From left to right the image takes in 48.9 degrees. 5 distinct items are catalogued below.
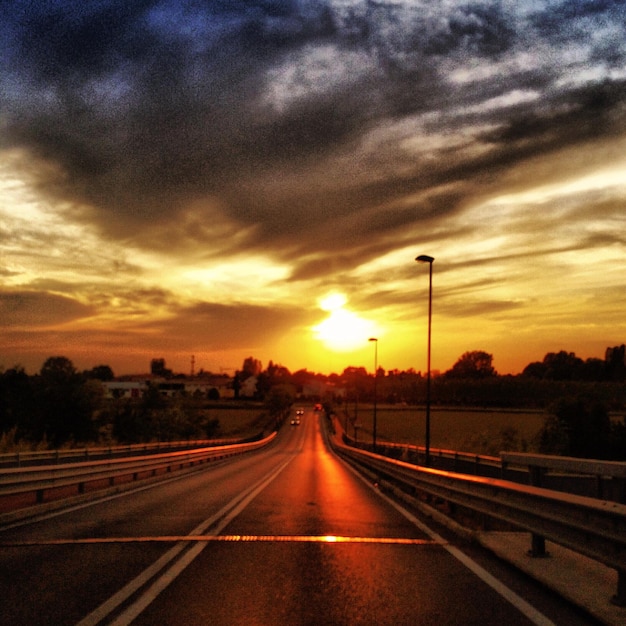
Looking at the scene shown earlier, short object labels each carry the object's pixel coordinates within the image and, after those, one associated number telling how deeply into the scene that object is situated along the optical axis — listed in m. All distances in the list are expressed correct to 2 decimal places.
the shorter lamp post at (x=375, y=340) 69.81
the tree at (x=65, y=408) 66.19
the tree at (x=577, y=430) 71.00
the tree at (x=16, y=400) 64.88
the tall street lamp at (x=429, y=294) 31.17
